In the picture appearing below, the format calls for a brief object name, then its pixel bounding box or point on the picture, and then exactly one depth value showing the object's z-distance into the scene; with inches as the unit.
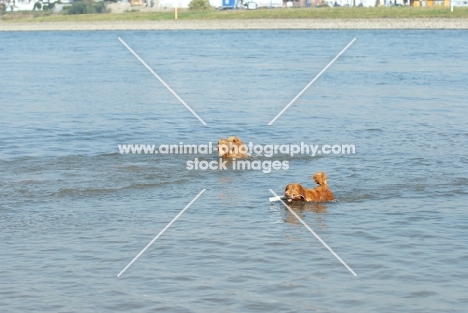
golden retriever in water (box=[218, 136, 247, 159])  597.6
